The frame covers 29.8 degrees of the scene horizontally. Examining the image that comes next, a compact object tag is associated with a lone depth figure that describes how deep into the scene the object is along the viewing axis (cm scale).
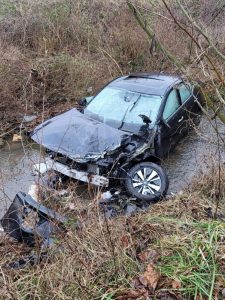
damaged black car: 702
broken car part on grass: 453
